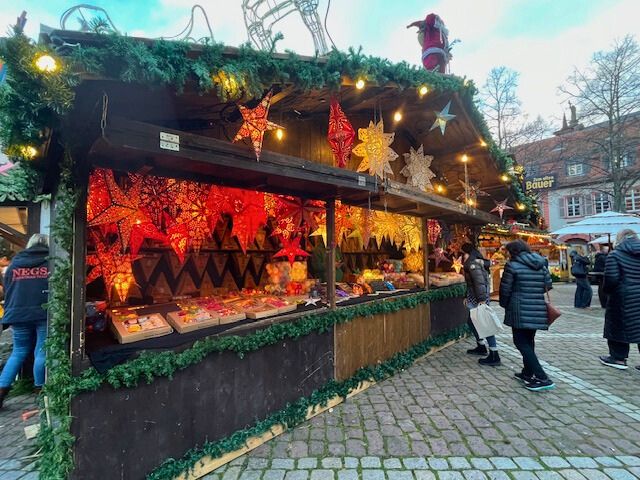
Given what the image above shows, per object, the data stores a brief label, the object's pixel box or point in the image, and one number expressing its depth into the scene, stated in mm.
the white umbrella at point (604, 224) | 9531
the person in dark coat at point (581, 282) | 10195
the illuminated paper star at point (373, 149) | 4266
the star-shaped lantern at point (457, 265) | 8062
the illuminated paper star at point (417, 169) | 5598
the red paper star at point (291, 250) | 4688
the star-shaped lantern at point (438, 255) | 7559
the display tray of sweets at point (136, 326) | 2578
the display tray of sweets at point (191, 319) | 2904
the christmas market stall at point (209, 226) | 2076
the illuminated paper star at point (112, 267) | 3473
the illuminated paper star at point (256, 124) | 2666
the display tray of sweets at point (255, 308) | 3365
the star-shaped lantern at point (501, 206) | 7800
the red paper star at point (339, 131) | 3807
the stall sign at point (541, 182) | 21889
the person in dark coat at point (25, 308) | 3895
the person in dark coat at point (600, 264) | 8750
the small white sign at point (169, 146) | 2254
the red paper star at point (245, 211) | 3906
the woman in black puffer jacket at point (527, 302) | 4285
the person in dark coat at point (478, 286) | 5293
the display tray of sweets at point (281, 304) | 3660
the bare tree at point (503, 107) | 21875
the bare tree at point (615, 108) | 18141
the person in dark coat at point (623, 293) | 4871
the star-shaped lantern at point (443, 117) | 4293
